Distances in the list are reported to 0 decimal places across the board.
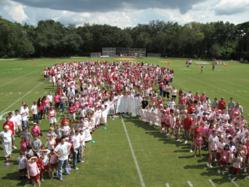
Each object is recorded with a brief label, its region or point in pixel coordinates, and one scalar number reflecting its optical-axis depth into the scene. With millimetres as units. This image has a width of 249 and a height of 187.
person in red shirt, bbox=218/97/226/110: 23500
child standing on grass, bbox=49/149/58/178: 13952
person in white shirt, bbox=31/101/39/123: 22875
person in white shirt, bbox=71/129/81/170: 14859
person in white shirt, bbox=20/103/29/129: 20428
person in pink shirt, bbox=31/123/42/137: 16492
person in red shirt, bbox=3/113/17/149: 17084
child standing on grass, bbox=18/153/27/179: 13687
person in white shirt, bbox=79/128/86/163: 15527
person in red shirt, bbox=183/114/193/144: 18891
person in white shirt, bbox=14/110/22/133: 19455
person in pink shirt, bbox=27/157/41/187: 12659
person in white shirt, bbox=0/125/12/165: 15250
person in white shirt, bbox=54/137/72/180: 13656
